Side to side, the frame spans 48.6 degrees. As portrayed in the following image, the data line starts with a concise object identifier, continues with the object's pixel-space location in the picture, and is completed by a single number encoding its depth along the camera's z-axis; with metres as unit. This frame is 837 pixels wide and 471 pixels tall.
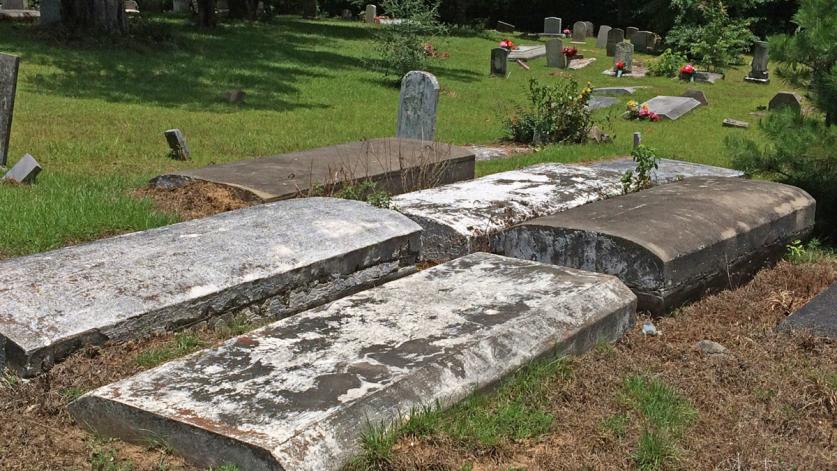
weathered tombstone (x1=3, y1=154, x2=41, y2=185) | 7.85
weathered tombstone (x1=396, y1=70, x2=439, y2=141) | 10.06
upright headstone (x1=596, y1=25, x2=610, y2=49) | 29.73
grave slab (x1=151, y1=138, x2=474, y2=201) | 7.09
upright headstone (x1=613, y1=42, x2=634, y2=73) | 22.44
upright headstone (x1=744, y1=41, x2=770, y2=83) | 22.25
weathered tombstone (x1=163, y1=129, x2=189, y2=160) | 9.64
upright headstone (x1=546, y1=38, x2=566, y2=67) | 23.38
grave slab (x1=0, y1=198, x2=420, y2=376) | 4.09
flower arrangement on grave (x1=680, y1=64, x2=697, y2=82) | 21.84
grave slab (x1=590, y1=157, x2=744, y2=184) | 8.29
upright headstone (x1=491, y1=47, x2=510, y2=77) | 21.12
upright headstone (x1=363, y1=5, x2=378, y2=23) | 34.09
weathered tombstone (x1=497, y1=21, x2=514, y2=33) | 34.94
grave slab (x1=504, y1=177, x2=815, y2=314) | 5.37
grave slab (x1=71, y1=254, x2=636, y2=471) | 3.28
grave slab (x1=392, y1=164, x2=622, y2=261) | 6.21
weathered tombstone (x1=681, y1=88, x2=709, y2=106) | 17.50
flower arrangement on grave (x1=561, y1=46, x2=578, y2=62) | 23.41
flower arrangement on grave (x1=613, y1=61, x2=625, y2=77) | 22.20
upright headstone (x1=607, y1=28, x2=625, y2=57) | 27.38
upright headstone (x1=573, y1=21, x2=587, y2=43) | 31.81
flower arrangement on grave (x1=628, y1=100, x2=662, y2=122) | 15.27
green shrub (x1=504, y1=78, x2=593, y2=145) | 12.16
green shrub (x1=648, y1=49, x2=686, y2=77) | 22.56
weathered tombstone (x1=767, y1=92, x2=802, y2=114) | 15.82
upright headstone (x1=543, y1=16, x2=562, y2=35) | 33.10
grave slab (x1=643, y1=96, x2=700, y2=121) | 15.64
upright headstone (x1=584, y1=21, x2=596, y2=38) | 32.89
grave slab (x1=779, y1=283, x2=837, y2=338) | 4.98
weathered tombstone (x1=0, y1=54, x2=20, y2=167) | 8.45
